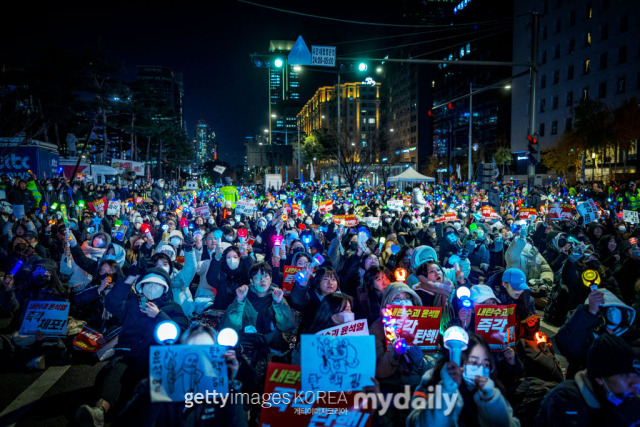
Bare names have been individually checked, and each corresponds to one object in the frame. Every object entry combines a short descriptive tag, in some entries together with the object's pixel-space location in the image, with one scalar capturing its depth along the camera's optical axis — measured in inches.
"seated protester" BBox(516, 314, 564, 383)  162.1
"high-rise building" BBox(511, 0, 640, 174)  1683.1
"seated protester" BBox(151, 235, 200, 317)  236.5
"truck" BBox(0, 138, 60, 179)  936.3
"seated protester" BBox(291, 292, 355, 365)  158.7
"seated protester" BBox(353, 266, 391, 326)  204.4
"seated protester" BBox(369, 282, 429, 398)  155.1
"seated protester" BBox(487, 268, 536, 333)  182.7
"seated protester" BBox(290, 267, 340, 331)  204.5
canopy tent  1079.6
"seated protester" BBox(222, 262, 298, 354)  187.9
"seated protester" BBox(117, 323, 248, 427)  121.3
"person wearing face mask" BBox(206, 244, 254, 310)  240.8
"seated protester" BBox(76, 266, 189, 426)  141.7
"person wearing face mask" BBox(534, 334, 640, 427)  104.1
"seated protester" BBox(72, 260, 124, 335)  216.8
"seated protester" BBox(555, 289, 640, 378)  148.8
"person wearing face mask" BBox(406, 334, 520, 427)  116.9
